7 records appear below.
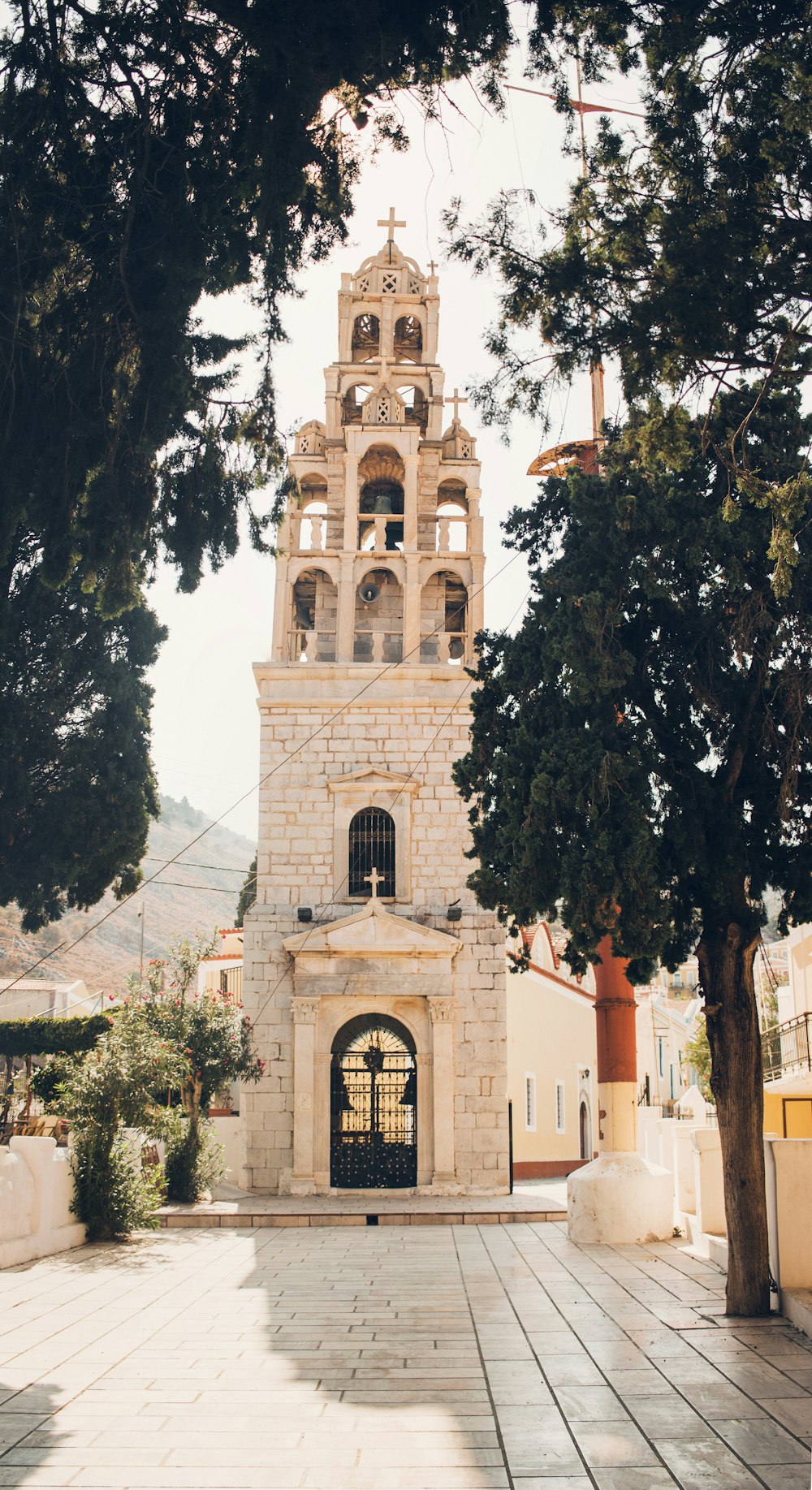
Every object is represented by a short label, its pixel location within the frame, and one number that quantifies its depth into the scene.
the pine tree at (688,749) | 8.62
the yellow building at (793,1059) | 12.16
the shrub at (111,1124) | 12.84
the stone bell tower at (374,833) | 17.97
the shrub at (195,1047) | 16.25
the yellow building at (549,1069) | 24.37
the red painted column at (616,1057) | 13.19
